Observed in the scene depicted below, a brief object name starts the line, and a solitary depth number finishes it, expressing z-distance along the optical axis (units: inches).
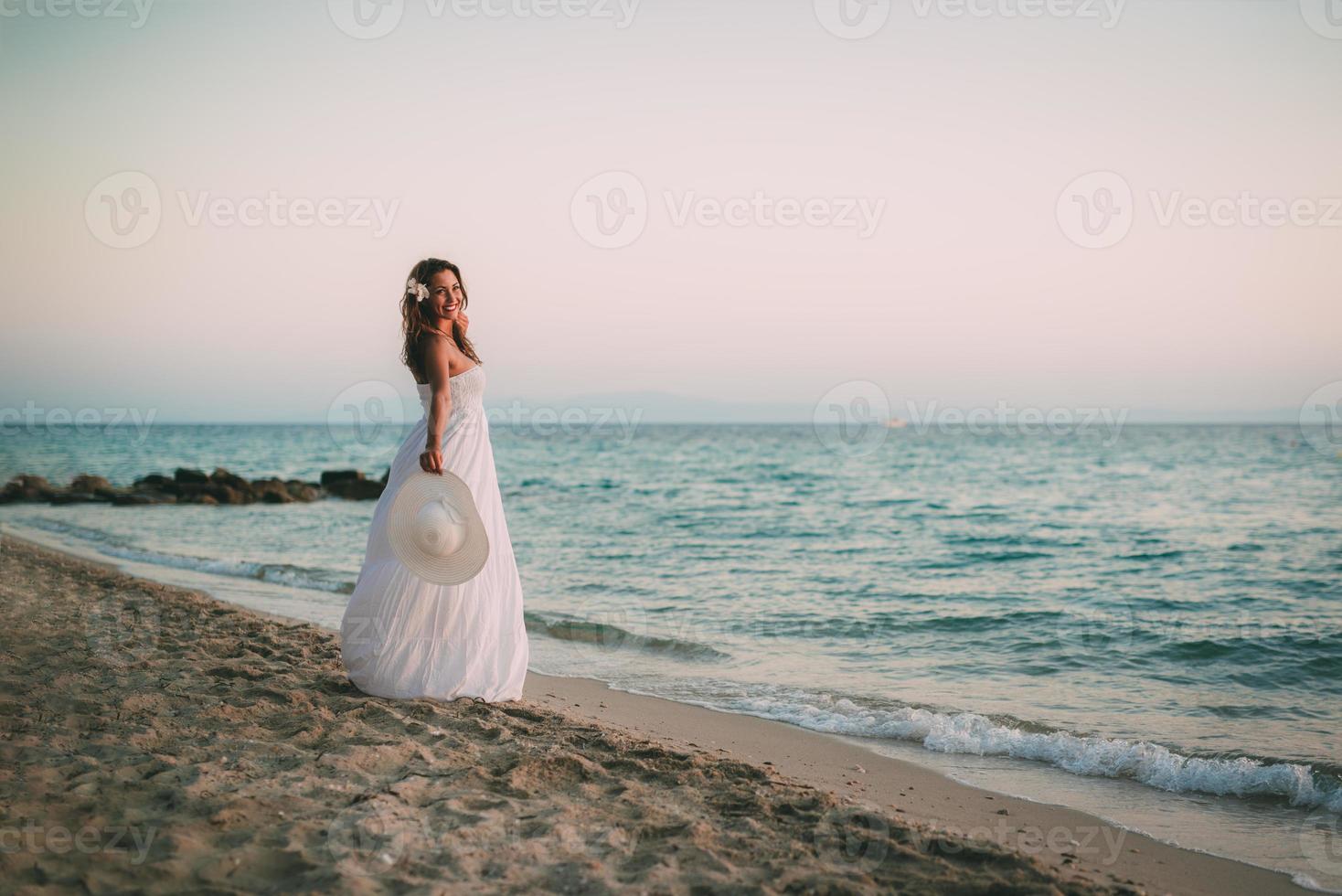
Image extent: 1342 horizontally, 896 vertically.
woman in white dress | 215.0
